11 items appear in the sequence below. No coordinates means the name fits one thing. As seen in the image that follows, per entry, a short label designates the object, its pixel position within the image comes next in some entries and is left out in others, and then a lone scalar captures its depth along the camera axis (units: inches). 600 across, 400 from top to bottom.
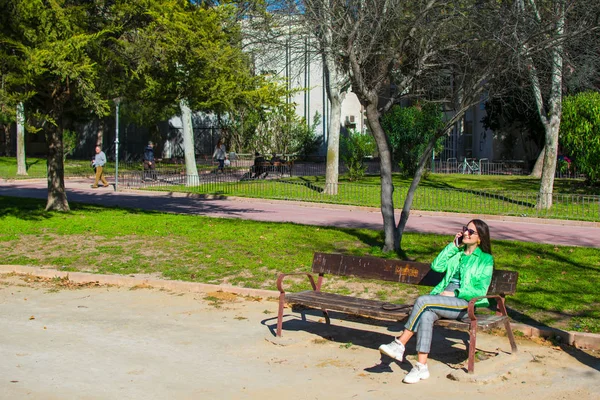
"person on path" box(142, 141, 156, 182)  1326.3
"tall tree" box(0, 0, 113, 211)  542.0
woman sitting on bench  263.3
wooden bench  271.3
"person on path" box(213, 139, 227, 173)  1451.8
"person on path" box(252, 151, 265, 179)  1182.1
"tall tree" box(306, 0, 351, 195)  959.0
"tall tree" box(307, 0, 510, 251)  497.4
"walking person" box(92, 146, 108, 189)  1123.9
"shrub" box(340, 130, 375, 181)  1247.3
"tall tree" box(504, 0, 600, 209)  511.6
